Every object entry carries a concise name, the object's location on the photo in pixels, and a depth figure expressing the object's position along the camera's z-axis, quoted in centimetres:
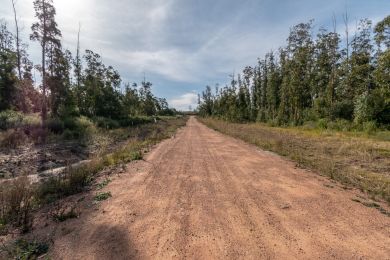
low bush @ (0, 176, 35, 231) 508
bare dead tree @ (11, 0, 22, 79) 3144
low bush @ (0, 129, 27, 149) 1612
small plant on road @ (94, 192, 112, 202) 627
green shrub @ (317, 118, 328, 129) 2789
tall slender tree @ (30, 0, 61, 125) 2436
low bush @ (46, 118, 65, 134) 2159
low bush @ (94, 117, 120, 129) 3060
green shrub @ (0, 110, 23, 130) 1975
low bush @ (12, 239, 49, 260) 392
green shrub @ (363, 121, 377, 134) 2190
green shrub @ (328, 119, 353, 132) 2491
